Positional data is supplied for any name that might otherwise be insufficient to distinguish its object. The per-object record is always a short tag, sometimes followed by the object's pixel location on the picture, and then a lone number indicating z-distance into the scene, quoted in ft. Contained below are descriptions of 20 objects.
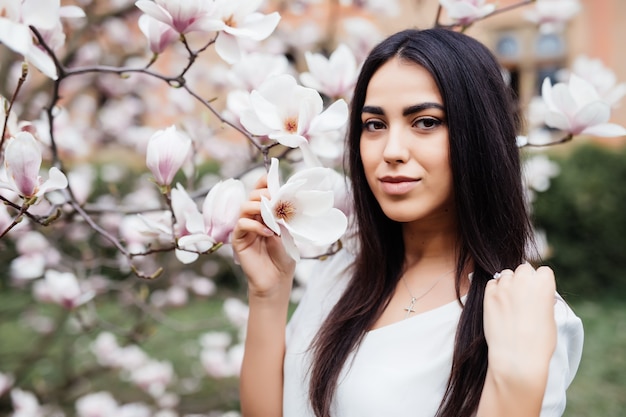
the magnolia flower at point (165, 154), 3.78
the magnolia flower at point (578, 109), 4.27
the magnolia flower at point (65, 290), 5.64
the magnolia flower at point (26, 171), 3.13
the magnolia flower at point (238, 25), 3.69
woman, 3.38
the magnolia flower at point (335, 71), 4.69
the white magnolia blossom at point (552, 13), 6.36
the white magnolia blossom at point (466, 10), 4.56
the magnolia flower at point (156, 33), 4.07
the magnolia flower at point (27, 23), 2.71
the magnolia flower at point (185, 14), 3.51
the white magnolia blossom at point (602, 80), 5.01
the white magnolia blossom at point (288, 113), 3.56
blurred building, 23.70
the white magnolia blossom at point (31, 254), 5.75
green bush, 18.53
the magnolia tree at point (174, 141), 3.40
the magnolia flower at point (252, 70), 4.55
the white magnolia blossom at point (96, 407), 7.09
